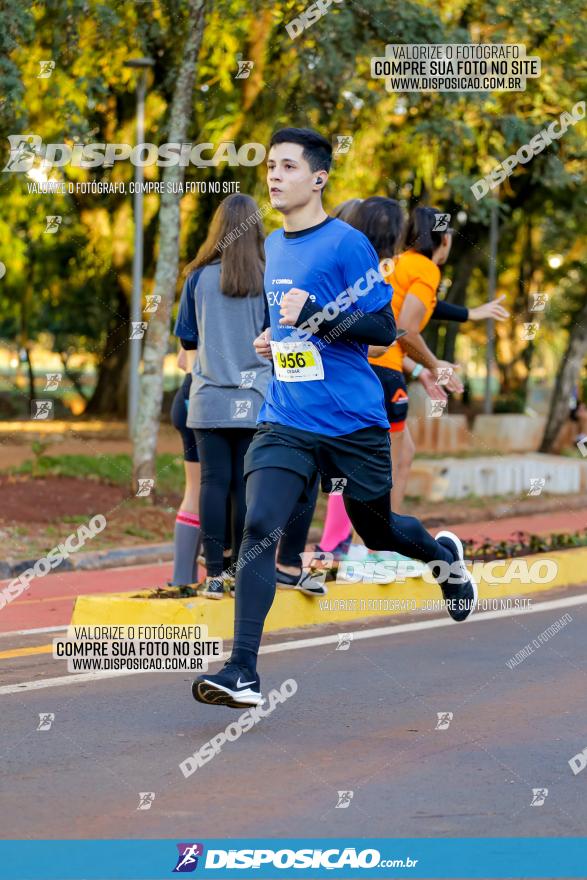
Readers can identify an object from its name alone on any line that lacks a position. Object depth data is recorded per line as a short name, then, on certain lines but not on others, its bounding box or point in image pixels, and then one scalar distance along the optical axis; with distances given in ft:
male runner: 18.29
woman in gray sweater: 24.26
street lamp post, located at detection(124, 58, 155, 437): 54.24
